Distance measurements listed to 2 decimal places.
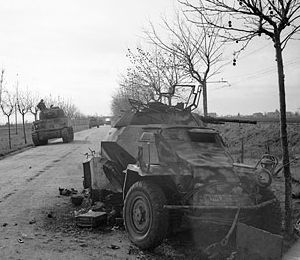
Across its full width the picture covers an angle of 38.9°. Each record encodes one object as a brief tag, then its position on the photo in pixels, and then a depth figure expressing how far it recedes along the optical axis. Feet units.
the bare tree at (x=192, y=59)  45.37
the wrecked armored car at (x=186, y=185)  17.01
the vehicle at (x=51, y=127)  89.45
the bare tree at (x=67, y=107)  241.26
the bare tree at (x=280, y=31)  18.47
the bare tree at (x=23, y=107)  116.39
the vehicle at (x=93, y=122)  234.13
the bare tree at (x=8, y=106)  107.95
